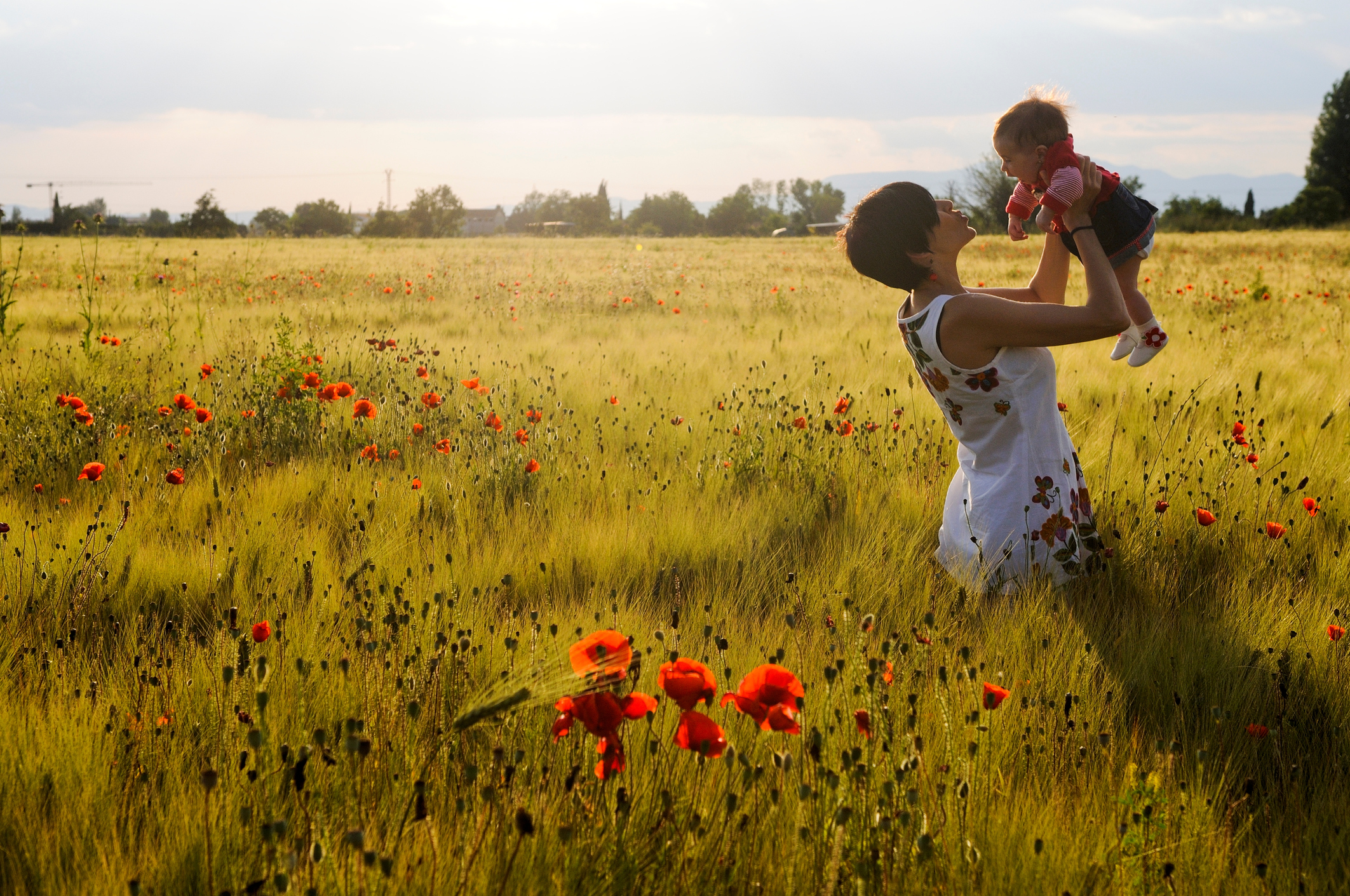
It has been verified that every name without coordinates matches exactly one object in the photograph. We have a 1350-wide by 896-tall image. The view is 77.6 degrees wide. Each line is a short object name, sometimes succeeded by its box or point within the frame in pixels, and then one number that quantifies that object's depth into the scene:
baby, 2.89
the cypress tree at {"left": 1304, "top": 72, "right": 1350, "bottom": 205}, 51.88
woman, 2.68
